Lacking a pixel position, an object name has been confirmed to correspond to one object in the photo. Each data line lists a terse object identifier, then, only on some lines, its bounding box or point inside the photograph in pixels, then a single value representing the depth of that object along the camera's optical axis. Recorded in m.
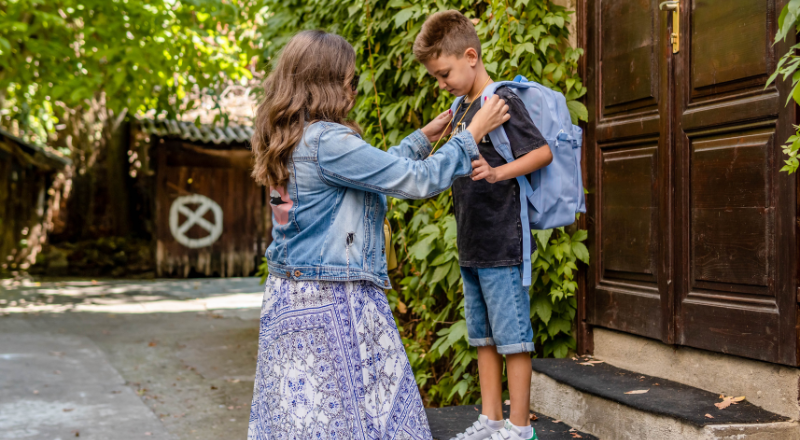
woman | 2.11
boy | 2.62
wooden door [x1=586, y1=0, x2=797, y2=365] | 2.59
